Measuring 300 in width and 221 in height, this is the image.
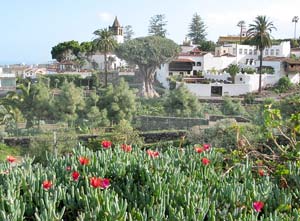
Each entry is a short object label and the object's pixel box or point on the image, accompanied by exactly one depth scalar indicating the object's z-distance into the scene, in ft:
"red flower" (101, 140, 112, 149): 21.27
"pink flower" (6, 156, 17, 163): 19.50
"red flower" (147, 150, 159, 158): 19.54
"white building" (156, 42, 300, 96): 146.72
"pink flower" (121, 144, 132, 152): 20.88
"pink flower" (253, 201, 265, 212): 14.42
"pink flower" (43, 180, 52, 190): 15.58
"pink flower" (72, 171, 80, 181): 16.60
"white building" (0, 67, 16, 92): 189.06
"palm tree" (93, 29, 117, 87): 156.66
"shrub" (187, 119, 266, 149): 60.81
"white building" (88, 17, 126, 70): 205.77
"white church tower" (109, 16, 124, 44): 247.66
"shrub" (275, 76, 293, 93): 149.28
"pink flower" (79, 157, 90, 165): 18.12
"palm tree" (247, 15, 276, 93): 147.43
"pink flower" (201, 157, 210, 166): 18.70
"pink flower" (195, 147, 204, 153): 20.65
